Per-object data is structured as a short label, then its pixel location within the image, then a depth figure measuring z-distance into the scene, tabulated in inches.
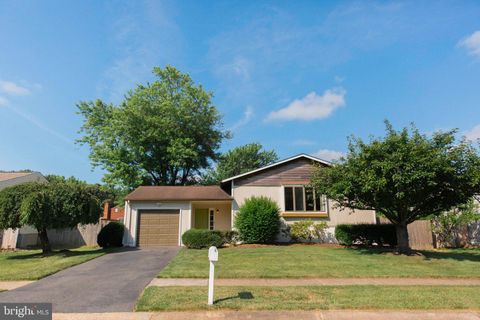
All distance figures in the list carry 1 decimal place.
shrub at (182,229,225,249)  609.3
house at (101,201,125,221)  1539.0
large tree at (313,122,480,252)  428.8
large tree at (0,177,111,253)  532.7
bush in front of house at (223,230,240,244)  658.2
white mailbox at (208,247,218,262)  238.8
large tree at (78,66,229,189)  1134.4
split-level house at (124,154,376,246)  690.8
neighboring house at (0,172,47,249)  745.6
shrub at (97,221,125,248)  671.1
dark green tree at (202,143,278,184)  1891.0
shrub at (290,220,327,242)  677.3
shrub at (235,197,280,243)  642.2
